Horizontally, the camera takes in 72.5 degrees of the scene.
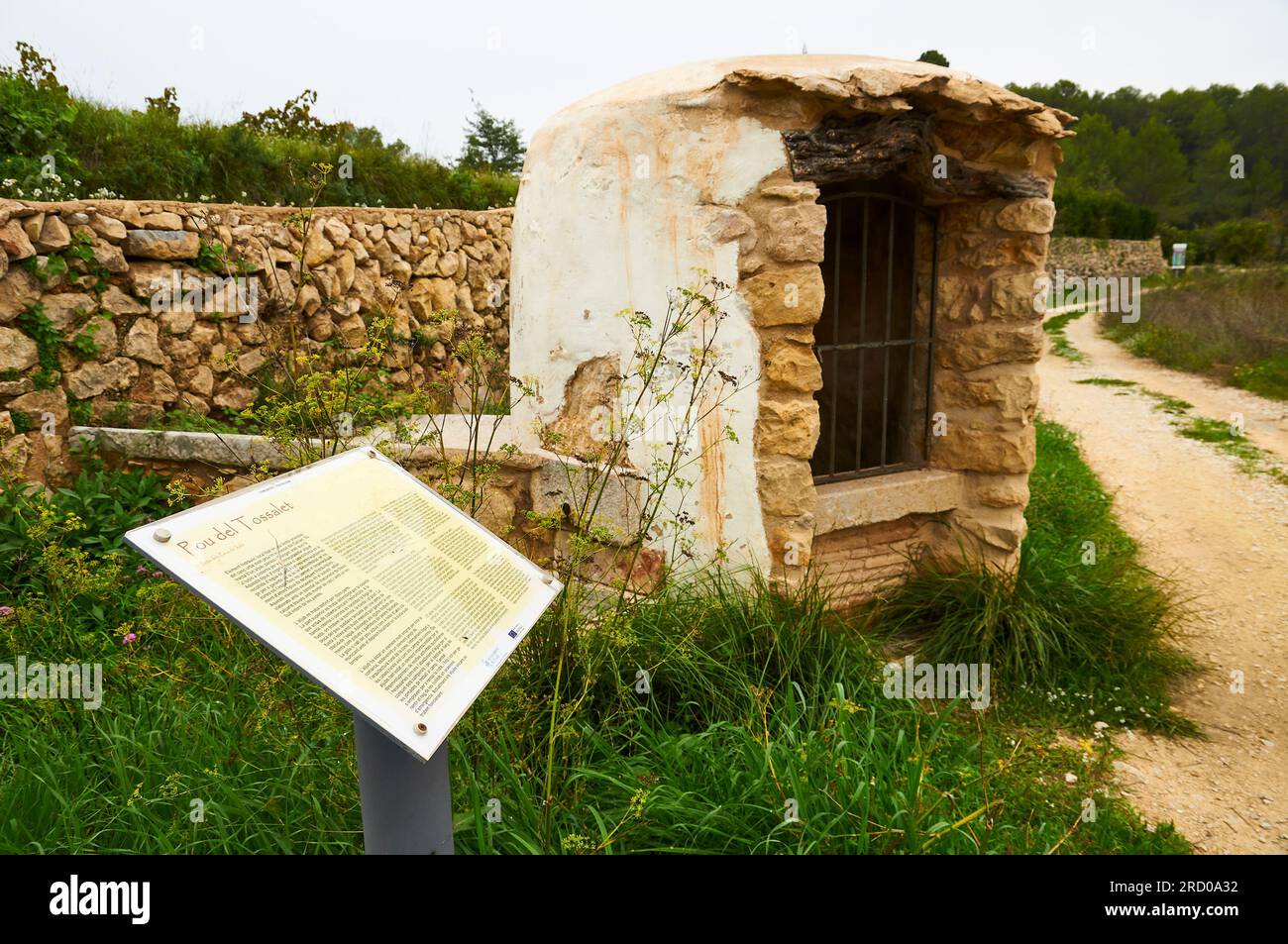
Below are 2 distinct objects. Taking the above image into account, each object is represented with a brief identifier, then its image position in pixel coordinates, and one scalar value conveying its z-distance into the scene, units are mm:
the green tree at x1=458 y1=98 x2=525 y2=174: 19422
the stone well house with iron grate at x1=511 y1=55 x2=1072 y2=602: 3916
